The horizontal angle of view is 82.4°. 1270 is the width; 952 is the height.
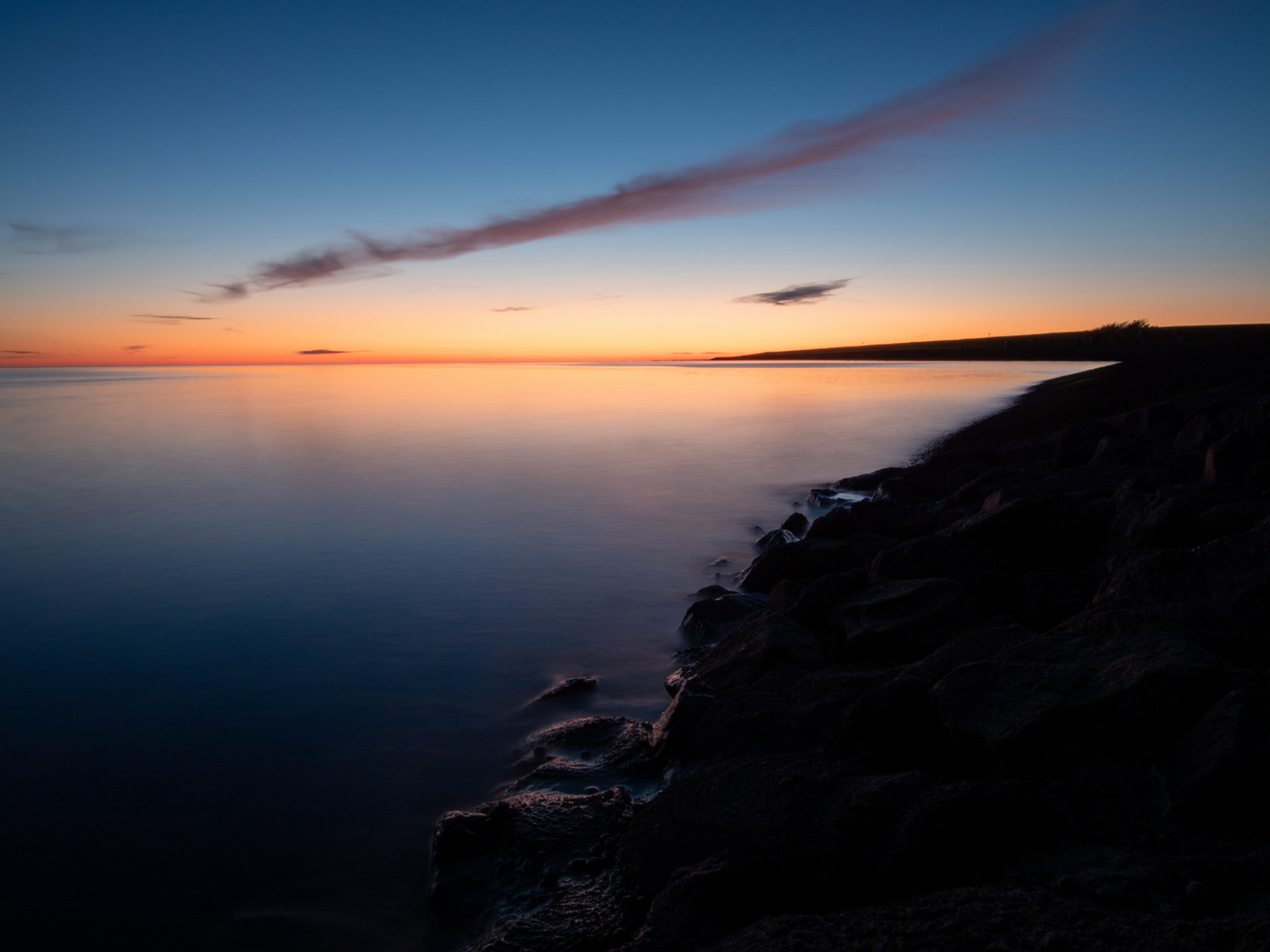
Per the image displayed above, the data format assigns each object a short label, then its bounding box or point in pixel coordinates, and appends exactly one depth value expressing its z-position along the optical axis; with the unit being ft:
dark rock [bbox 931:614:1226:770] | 11.69
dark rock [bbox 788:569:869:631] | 22.20
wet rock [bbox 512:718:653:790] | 16.90
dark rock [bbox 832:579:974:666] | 18.57
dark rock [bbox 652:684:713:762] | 16.81
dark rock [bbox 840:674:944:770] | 13.64
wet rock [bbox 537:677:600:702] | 22.12
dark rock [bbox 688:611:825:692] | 19.06
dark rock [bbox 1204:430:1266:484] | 27.14
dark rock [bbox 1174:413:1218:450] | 37.52
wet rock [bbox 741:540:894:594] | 27.20
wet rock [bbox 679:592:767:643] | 25.66
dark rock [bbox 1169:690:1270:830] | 9.87
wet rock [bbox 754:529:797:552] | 36.42
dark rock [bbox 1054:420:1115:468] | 42.29
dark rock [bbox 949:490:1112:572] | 22.59
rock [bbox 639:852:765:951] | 10.75
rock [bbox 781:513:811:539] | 39.52
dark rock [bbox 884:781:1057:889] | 10.30
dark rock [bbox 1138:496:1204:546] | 20.12
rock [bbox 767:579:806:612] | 24.26
